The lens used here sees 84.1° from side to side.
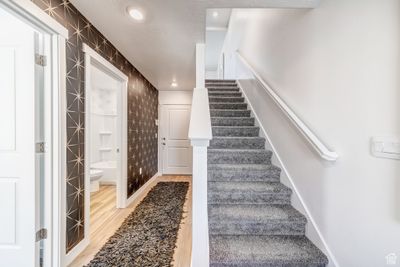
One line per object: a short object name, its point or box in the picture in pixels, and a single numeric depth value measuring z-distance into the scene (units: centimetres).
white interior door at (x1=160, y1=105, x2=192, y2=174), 547
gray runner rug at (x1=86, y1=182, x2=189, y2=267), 192
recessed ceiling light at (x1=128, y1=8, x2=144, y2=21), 211
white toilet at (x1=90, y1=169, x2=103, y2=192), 385
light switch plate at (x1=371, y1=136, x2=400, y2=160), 104
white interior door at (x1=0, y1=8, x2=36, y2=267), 166
